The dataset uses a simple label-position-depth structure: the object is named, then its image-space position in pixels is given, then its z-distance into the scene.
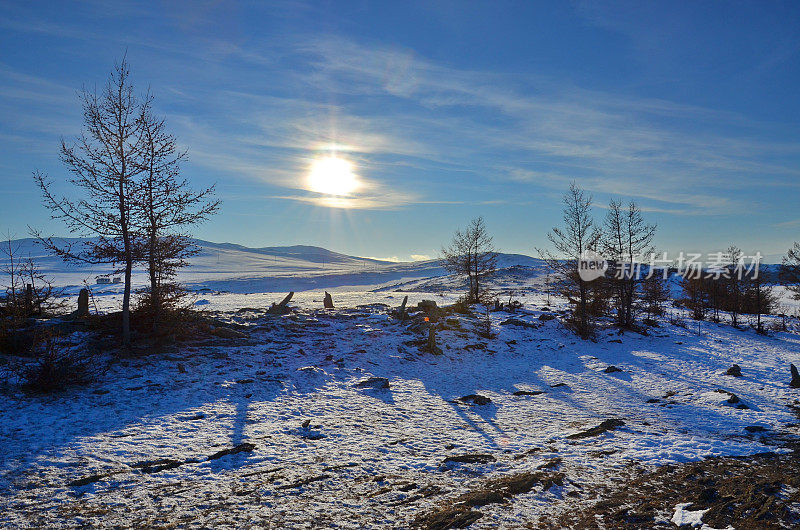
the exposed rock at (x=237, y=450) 8.96
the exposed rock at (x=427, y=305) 28.78
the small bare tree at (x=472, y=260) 36.53
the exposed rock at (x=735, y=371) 18.67
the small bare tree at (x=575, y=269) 27.24
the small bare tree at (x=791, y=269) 35.19
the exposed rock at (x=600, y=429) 11.01
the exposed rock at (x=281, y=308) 26.17
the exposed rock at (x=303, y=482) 7.79
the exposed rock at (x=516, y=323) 28.30
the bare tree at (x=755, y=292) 36.28
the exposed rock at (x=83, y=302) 19.64
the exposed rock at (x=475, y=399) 14.57
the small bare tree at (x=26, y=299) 17.16
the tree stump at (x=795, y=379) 16.20
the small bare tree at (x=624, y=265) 30.39
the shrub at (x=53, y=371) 11.90
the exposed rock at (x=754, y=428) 11.20
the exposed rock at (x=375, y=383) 15.38
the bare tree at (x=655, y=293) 30.57
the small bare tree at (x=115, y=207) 15.05
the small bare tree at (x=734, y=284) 39.06
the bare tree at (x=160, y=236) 15.96
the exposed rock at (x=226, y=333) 19.20
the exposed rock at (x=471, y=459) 9.25
